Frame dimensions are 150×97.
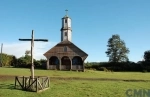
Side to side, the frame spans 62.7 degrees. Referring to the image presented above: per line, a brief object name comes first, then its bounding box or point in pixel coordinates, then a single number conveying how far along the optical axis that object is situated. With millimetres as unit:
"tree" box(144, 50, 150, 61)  39145
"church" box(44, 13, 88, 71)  29198
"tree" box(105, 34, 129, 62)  45536
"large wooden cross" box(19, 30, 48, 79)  11824
